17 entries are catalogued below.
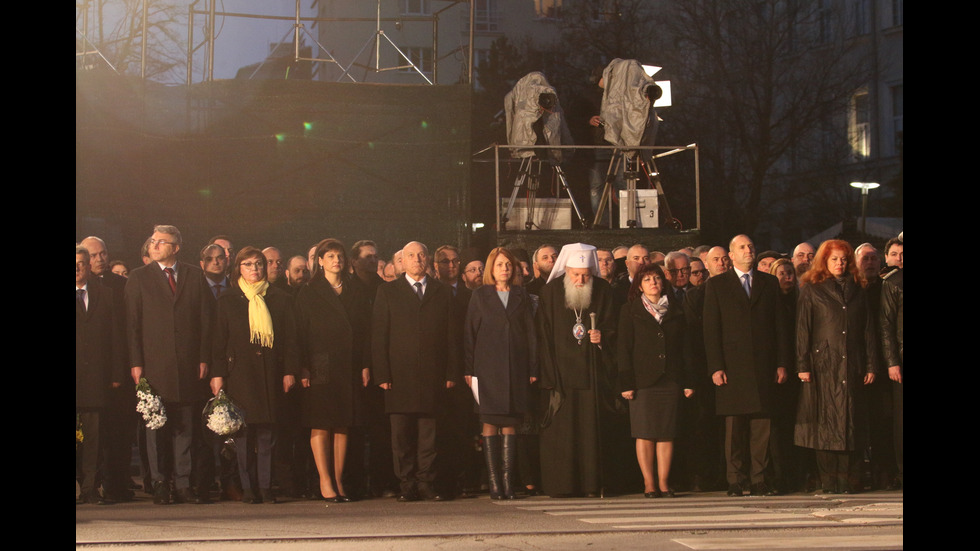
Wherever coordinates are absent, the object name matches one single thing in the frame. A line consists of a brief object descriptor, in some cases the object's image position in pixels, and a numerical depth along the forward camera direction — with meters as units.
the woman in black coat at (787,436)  10.82
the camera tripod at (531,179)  15.76
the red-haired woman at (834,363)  10.70
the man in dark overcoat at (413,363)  10.57
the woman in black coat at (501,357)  10.50
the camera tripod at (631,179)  15.67
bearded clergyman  10.65
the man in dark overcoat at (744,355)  10.70
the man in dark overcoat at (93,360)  10.34
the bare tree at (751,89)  31.77
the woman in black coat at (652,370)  10.59
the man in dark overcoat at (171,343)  10.35
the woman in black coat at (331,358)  10.46
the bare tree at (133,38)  16.03
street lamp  24.77
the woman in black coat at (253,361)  10.43
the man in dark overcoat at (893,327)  10.80
